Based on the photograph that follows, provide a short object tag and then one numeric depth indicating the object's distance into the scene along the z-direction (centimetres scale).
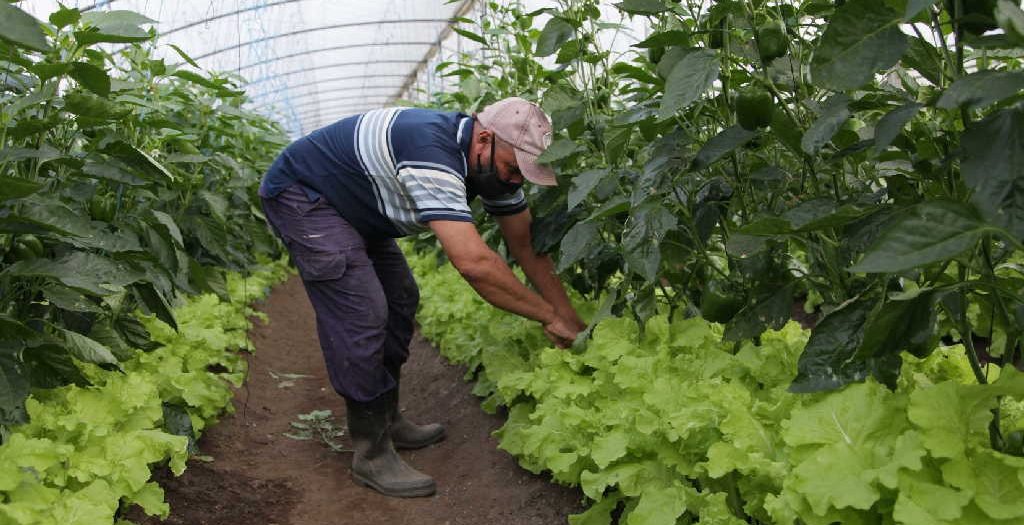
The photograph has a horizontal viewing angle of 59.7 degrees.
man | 278
